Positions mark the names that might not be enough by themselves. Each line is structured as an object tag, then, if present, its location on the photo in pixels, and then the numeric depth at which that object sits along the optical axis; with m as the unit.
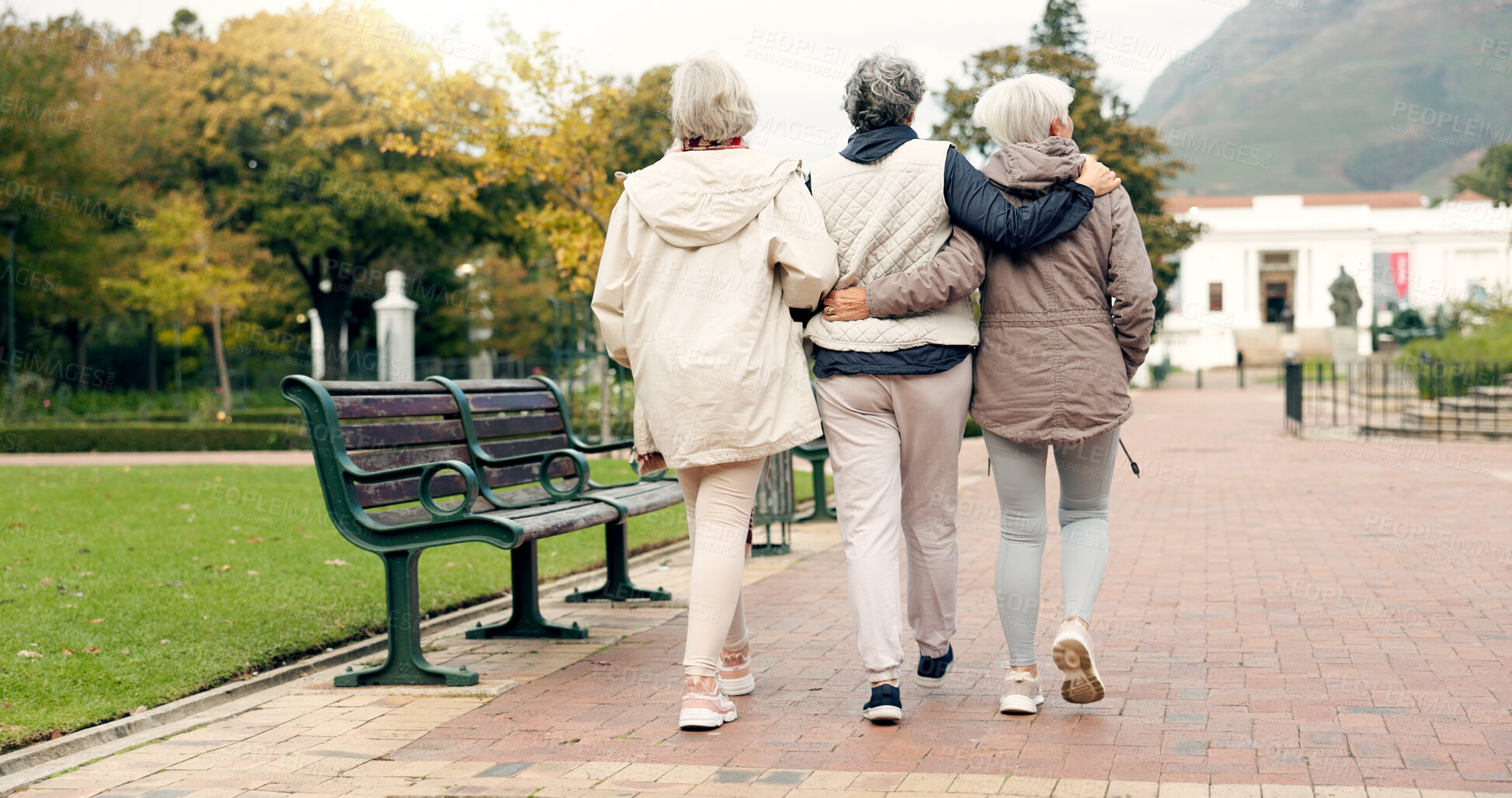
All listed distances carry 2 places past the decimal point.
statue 43.53
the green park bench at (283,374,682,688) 4.37
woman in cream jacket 3.62
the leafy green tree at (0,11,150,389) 25.23
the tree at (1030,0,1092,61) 39.47
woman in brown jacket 3.63
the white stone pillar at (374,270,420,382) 23.02
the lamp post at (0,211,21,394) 23.94
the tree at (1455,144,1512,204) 47.00
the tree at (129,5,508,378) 31.30
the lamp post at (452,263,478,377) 42.44
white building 69.44
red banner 69.88
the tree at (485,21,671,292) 15.81
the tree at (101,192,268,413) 28.27
